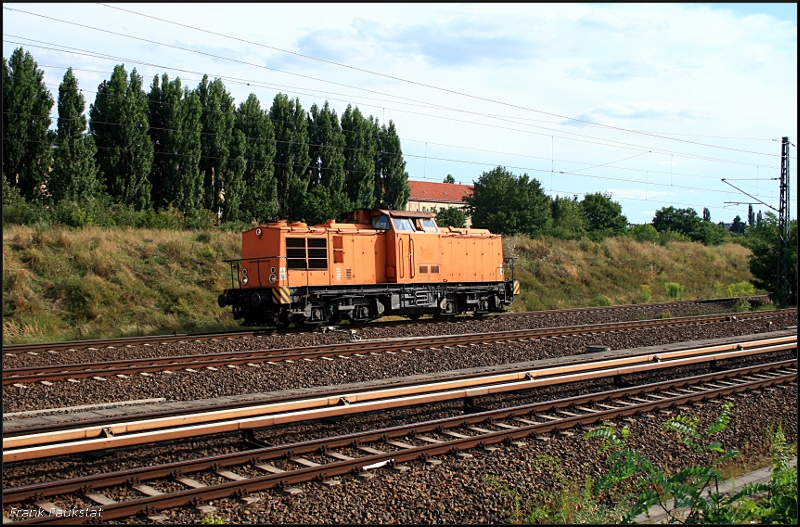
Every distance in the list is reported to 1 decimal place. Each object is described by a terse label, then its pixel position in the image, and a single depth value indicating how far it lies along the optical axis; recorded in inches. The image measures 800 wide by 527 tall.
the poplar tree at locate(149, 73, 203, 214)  1486.2
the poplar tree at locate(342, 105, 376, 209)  1893.5
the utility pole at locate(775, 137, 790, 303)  1164.5
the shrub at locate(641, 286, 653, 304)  1312.5
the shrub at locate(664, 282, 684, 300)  1380.4
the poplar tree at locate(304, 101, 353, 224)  1830.7
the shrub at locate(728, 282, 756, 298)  1416.1
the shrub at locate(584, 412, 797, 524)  217.9
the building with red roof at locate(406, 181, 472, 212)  3307.1
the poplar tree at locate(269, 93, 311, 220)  1750.7
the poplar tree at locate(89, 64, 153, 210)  1412.4
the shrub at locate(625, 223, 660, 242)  1834.4
